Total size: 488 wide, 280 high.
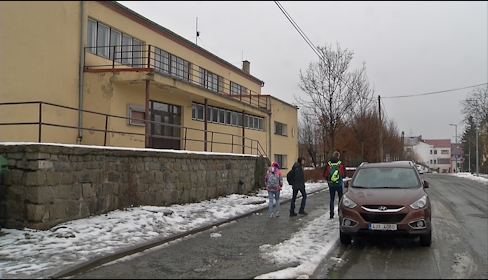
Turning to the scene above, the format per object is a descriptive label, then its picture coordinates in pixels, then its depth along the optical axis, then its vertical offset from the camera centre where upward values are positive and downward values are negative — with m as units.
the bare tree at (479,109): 49.94 +6.27
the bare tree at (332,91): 28.03 +4.61
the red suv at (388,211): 7.12 -0.95
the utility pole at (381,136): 37.44 +2.00
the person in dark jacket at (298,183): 11.77 -0.76
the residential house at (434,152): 119.21 +1.92
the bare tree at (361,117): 30.07 +3.51
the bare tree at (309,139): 50.97 +2.55
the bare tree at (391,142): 45.76 +1.97
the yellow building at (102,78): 11.64 +2.65
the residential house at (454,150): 106.24 +2.58
